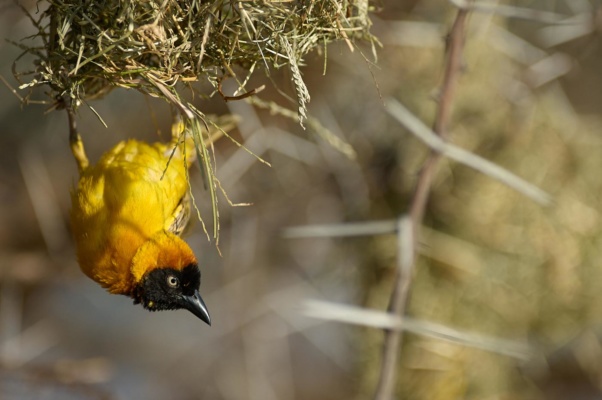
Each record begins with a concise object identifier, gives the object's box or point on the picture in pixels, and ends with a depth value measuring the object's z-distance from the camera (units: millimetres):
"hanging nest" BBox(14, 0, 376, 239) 4143
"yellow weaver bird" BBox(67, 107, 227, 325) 4241
